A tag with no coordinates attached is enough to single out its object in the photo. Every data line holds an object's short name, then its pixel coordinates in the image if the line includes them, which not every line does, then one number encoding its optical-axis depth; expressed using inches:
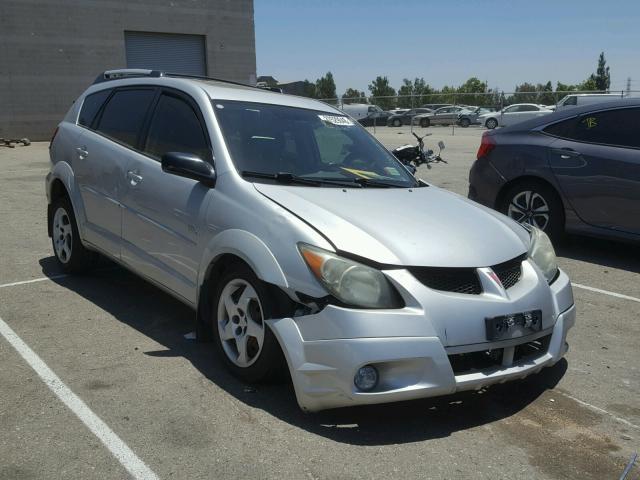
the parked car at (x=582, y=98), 1258.6
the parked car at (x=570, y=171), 267.4
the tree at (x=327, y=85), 3517.0
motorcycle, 387.4
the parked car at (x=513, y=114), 1433.3
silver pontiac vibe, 129.7
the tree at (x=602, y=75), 3422.7
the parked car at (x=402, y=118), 1793.8
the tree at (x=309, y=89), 2453.2
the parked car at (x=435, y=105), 1839.3
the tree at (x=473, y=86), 3794.3
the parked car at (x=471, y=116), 1642.5
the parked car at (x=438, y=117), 1728.6
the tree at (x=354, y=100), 1771.7
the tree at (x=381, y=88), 3656.5
